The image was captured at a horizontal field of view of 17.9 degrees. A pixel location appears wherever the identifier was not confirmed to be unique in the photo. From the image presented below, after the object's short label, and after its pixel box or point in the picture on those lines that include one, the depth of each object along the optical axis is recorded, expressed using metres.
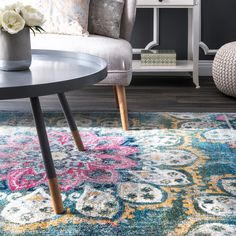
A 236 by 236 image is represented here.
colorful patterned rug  2.81
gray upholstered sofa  3.81
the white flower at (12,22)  2.97
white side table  4.78
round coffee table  2.75
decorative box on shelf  4.95
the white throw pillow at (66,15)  4.21
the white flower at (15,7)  3.01
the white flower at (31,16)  3.01
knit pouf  4.45
